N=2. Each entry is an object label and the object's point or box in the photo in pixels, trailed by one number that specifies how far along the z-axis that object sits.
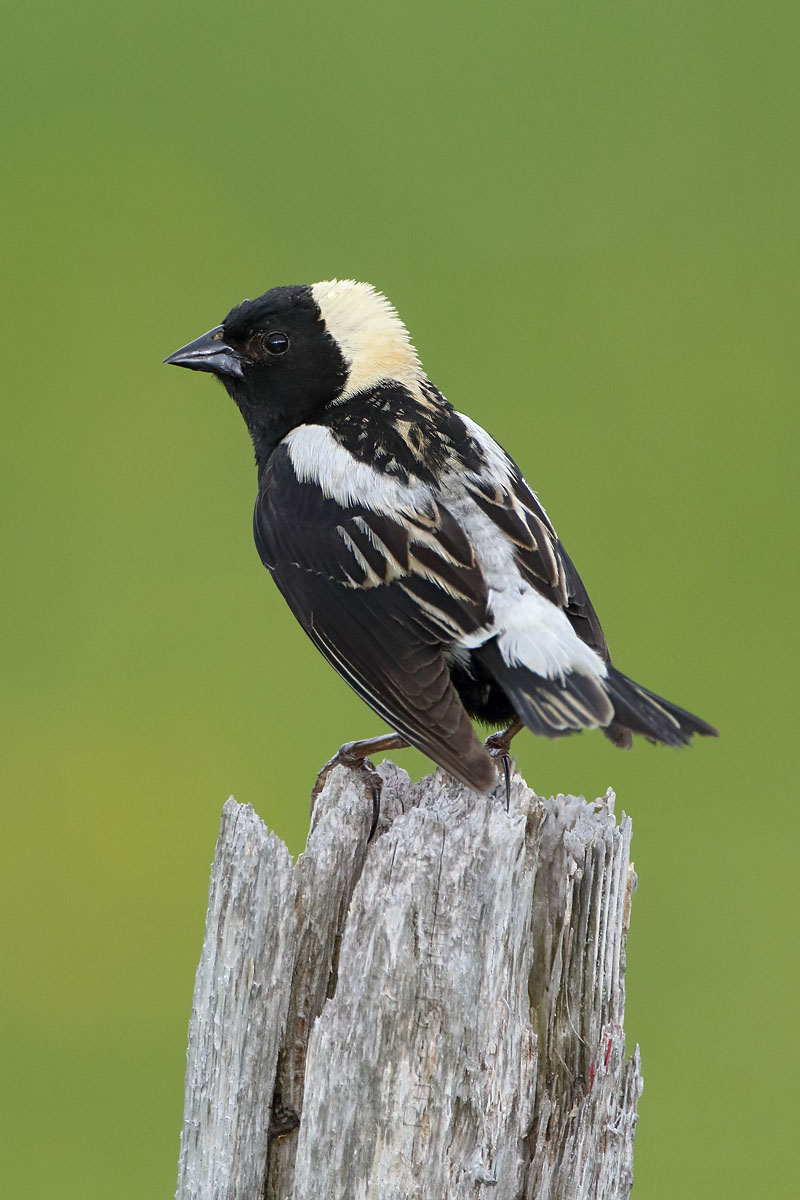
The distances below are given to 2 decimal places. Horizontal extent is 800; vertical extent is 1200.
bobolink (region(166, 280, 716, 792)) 6.08
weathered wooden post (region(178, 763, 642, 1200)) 4.74
